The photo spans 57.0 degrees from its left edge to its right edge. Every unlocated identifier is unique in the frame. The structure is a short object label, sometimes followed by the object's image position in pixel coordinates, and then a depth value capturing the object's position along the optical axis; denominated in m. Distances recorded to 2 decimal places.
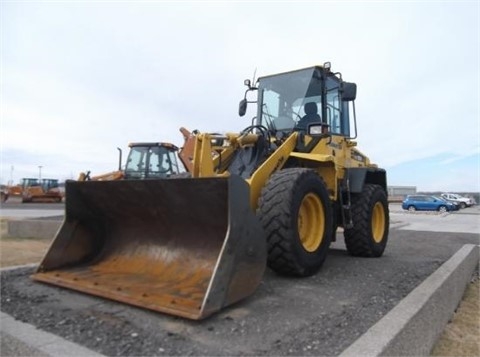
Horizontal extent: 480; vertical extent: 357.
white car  43.59
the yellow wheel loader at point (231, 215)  3.77
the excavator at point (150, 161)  14.78
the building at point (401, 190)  68.46
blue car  35.81
